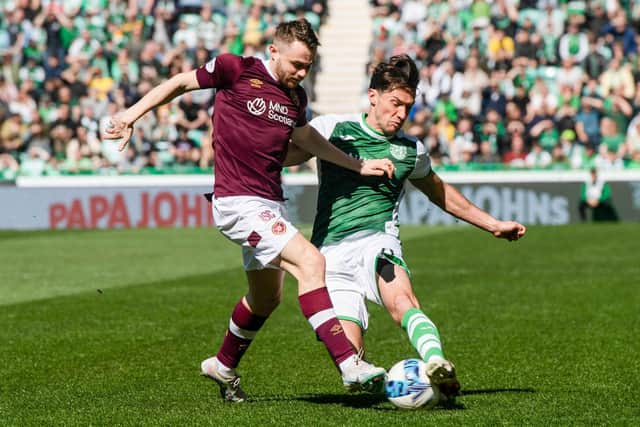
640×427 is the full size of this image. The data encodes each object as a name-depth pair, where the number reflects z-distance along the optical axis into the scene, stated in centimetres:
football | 1356
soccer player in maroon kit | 1380
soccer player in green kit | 1462
